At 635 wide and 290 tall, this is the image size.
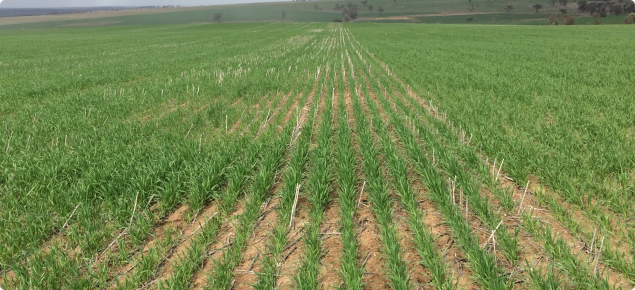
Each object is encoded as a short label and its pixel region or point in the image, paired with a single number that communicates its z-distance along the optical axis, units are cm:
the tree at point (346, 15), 14675
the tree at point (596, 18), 8938
